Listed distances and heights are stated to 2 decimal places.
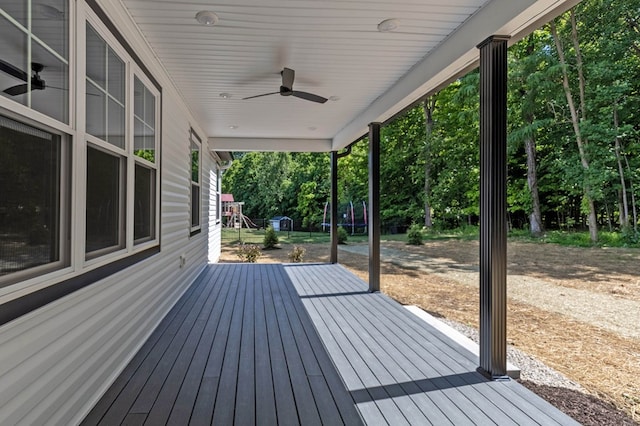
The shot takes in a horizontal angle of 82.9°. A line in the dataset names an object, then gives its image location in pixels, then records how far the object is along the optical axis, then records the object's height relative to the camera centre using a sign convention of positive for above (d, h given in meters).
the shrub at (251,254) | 9.28 -1.03
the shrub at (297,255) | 9.30 -1.04
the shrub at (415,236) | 13.59 -0.78
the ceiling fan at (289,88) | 3.73 +1.38
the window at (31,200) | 1.47 +0.07
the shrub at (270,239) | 12.91 -0.87
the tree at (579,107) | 10.43 +3.25
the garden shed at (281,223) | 21.36 -0.48
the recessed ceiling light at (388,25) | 2.83 +1.52
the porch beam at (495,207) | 2.60 +0.06
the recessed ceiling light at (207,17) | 2.70 +1.50
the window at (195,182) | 6.29 +0.60
